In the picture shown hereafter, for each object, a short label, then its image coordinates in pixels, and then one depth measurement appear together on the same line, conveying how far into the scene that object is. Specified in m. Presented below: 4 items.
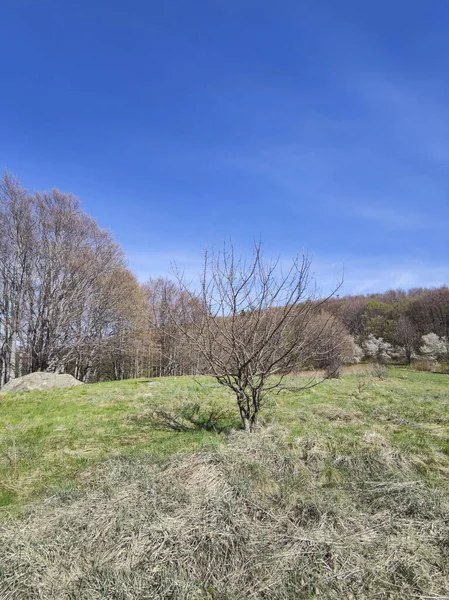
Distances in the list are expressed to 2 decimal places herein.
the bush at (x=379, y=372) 15.54
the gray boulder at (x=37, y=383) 11.05
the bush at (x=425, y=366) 29.64
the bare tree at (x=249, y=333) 5.17
